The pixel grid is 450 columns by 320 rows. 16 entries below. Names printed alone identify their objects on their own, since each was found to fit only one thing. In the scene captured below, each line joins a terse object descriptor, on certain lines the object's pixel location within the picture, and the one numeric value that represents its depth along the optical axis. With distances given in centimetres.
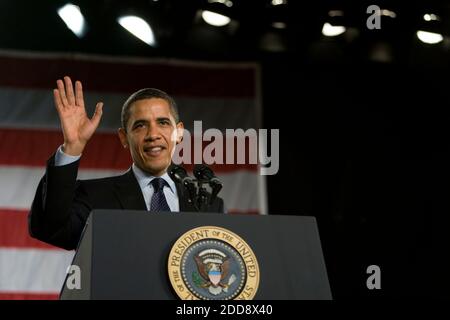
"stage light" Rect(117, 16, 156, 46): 884
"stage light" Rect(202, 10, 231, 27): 877
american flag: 928
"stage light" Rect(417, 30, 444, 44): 858
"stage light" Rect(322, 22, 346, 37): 892
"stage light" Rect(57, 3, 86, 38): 917
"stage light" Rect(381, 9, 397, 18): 848
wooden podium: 329
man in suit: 411
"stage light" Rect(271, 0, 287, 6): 849
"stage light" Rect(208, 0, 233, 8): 855
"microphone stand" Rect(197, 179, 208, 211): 415
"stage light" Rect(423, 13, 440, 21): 838
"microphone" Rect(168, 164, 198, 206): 411
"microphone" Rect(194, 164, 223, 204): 411
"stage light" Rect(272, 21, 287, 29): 899
